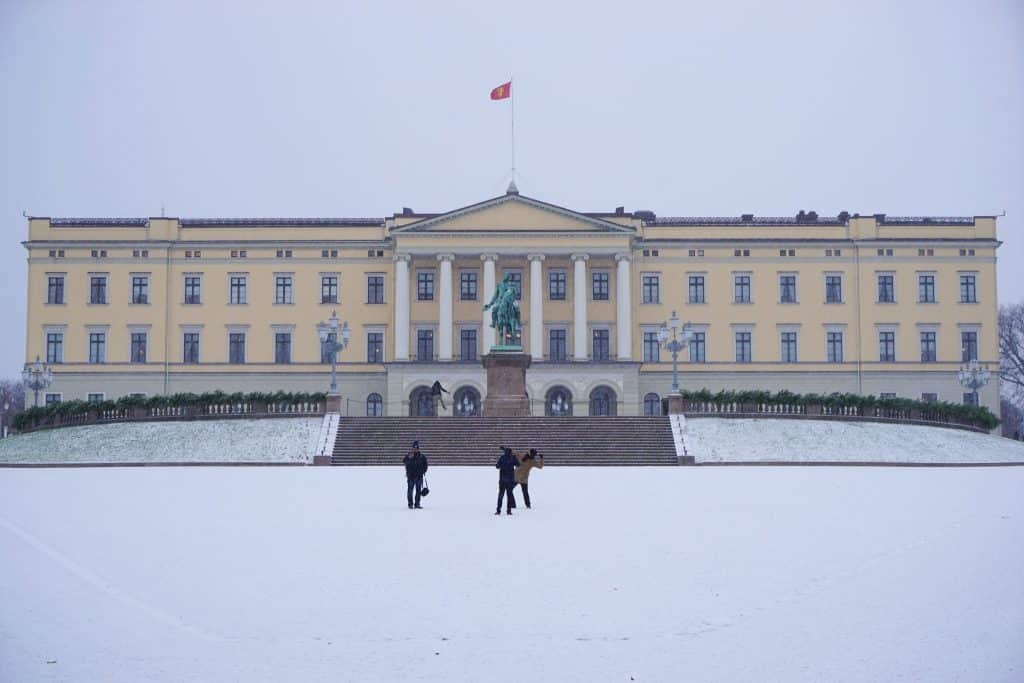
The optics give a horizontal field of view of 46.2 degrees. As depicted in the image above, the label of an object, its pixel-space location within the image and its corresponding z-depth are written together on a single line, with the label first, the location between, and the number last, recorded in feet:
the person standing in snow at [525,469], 70.18
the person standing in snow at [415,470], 70.59
